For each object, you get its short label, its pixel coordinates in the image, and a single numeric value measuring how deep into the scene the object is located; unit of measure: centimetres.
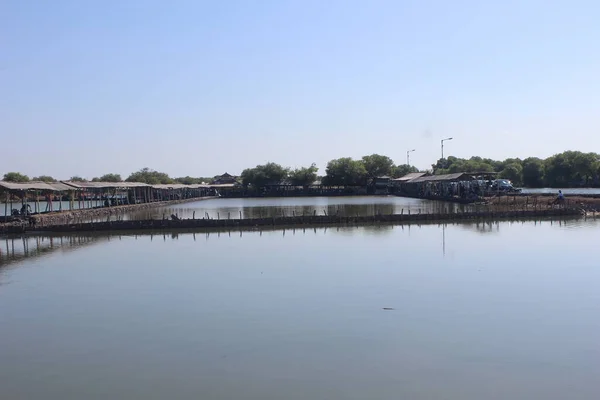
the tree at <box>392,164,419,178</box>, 9936
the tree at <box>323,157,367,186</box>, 7725
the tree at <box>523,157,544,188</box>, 7588
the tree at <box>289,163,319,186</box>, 8081
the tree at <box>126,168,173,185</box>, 8599
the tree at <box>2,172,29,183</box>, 7194
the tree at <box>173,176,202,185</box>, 11939
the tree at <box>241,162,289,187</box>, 7962
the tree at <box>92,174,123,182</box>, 9679
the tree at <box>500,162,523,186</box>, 7869
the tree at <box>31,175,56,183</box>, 7580
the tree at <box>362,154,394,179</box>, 7912
